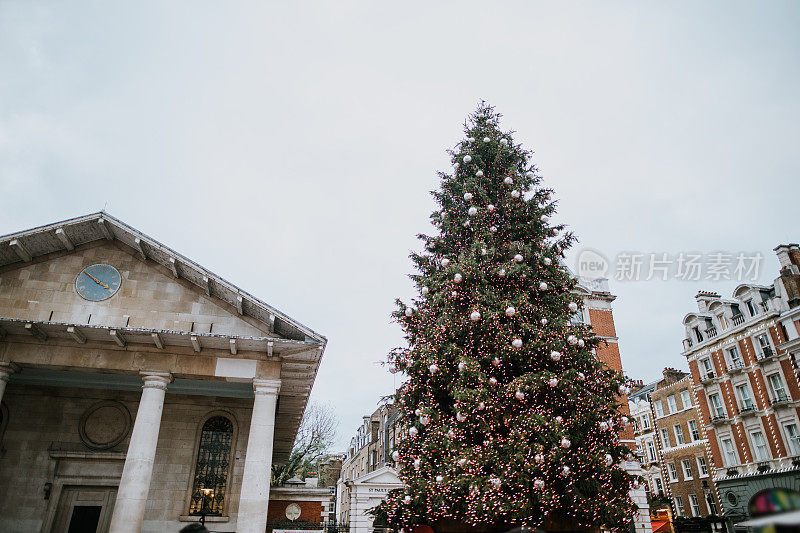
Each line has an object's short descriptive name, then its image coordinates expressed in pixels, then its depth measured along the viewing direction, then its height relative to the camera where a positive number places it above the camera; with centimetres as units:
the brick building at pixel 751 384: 2862 +791
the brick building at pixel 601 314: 2828 +1116
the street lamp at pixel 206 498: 1526 +75
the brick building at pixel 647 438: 4041 +658
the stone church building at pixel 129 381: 1270 +390
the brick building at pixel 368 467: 2636 +594
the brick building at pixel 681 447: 3522 +505
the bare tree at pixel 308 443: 3458 +565
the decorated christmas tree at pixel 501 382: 1217 +351
